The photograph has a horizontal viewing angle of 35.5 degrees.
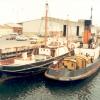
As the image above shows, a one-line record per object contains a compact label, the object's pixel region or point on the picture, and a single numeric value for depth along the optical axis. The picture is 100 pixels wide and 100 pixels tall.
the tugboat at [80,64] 16.55
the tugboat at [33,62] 16.80
